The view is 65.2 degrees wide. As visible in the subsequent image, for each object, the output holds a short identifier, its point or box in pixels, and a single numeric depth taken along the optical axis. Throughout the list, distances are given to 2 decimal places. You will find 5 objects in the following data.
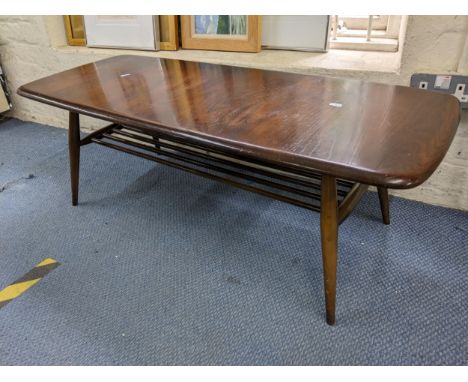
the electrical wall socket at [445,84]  1.36
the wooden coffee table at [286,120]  0.83
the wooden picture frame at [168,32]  2.03
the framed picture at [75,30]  2.35
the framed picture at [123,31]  2.06
